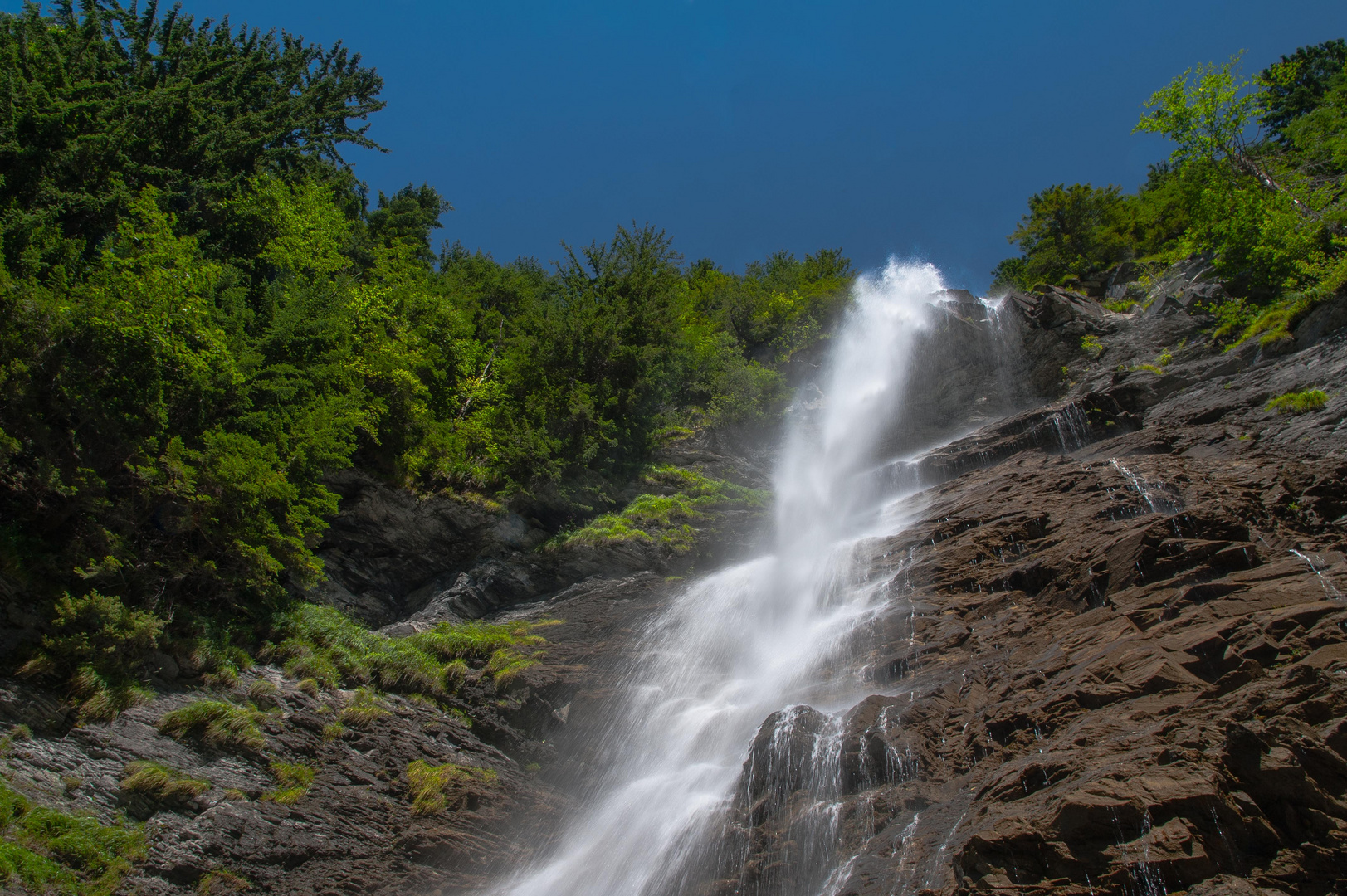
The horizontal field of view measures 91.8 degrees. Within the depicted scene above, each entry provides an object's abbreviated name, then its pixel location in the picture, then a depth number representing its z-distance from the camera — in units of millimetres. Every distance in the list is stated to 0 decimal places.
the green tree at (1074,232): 32094
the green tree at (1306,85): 32375
